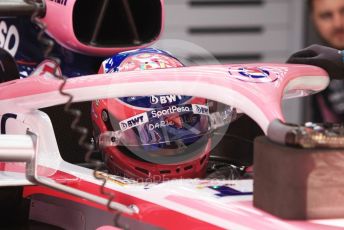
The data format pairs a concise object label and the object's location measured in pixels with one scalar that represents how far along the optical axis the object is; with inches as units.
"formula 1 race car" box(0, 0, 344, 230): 161.5
